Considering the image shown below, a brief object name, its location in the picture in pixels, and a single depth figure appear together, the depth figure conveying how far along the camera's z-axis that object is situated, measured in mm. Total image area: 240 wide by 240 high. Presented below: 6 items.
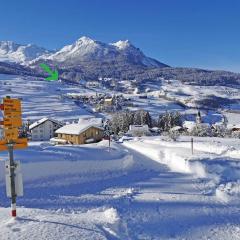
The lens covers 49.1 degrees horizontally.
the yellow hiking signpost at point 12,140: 7330
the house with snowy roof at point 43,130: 58348
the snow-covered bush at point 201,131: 51101
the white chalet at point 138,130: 55846
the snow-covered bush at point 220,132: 51432
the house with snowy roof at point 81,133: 44203
